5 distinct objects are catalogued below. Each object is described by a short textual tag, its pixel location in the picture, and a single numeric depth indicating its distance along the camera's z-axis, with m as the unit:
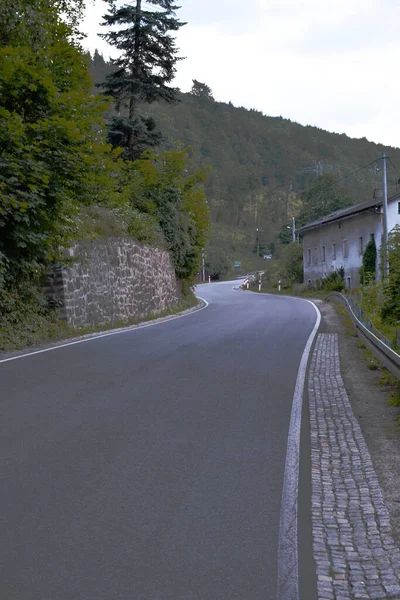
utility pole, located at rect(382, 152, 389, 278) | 34.34
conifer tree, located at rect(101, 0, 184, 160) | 35.16
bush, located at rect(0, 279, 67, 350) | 15.19
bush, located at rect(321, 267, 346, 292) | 51.59
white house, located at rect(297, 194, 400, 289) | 49.88
